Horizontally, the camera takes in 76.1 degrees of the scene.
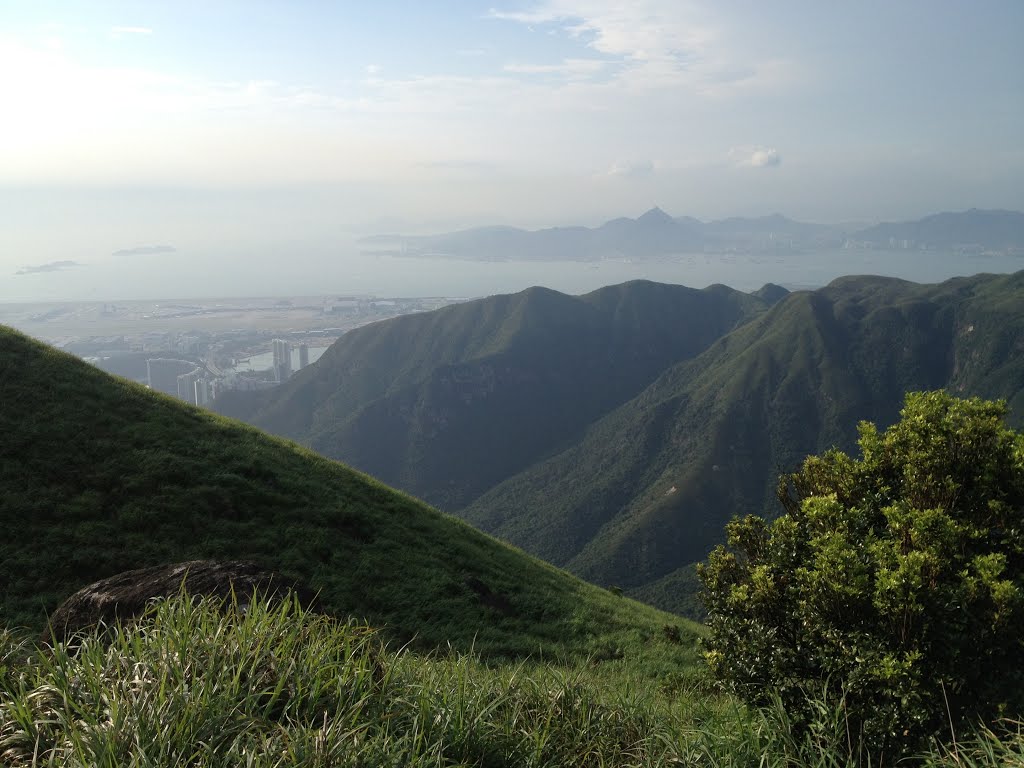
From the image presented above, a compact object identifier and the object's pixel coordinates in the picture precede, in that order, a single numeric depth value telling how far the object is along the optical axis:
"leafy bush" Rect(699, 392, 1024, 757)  5.69
